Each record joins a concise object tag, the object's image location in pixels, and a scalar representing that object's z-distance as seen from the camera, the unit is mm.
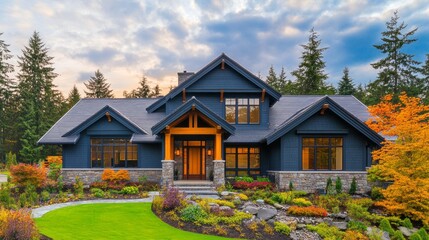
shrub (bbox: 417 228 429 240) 10368
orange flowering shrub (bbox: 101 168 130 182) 16970
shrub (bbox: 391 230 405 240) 10734
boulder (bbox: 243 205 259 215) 11703
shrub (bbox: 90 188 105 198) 14703
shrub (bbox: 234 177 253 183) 17219
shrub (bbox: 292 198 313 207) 13312
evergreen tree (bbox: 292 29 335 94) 41938
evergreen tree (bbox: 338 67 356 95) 48450
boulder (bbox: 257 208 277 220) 11267
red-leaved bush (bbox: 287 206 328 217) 12008
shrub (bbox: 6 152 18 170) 26930
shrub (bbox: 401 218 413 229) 11969
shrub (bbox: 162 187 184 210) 11430
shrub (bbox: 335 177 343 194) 15688
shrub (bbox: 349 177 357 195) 15799
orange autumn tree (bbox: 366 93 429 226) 12203
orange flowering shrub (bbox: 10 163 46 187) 14750
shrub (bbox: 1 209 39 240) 7327
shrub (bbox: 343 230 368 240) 9773
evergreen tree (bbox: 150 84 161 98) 59994
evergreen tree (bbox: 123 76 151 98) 59019
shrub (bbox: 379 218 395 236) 11102
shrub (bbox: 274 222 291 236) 10156
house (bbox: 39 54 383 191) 16391
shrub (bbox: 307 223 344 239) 10255
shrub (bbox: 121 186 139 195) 15258
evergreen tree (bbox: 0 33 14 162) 42594
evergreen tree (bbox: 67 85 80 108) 55412
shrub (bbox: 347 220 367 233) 11054
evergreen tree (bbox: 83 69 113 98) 56803
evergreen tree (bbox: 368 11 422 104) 35750
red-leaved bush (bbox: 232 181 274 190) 15922
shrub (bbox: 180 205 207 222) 10492
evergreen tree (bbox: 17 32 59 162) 39375
